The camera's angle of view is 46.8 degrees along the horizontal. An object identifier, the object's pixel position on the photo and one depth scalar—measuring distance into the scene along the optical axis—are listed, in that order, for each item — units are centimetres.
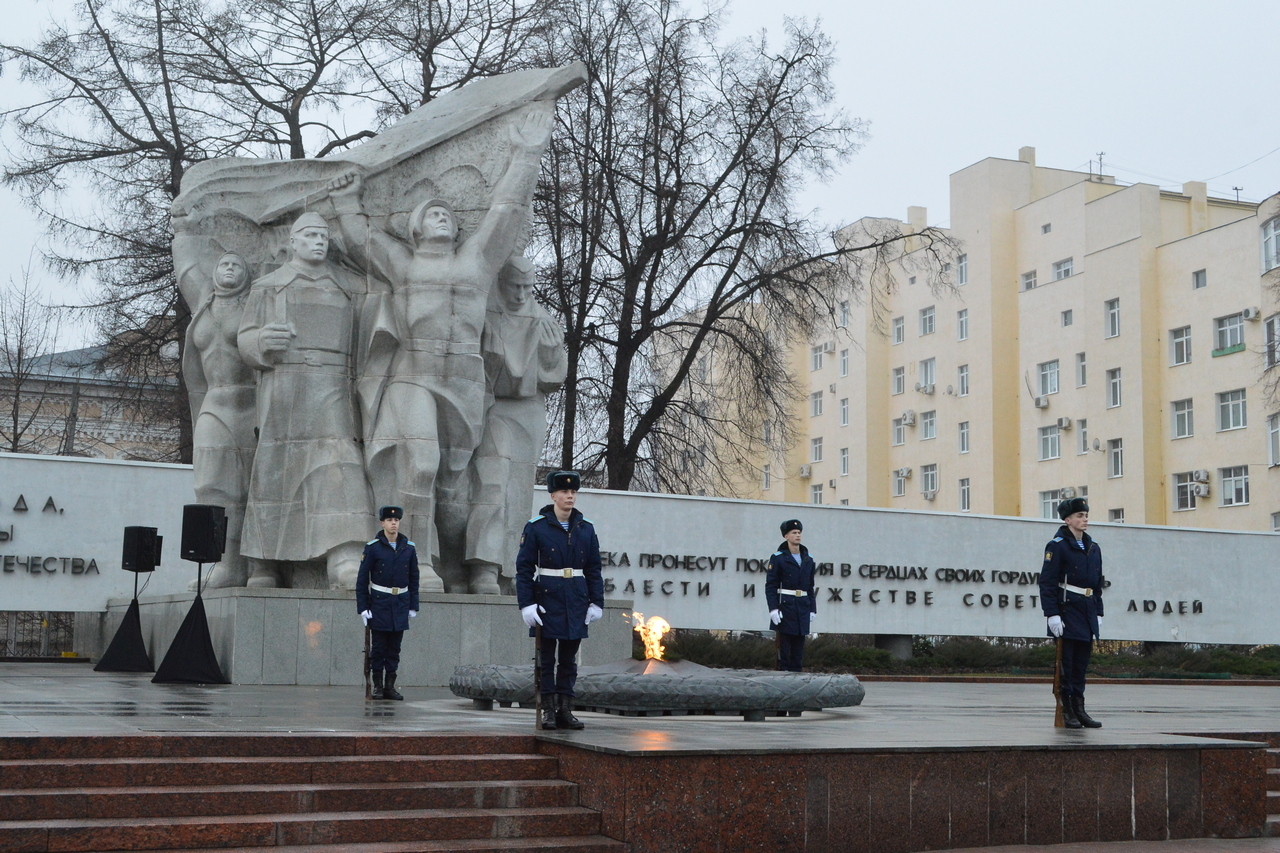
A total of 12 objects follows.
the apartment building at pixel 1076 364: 3769
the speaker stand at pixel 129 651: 1520
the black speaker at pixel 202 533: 1319
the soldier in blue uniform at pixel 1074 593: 977
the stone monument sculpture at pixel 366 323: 1365
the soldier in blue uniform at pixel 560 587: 817
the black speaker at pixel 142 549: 1541
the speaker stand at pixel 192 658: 1267
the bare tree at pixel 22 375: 2805
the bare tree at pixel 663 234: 2466
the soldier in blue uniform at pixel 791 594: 1306
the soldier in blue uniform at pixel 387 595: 1099
